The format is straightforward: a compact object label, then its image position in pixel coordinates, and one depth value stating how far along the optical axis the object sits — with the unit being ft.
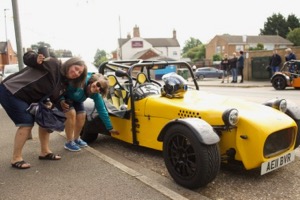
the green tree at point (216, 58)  209.99
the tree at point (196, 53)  312.29
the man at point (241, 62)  64.85
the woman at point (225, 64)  70.71
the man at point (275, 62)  61.71
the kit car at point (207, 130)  11.67
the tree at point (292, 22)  261.44
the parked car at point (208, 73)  117.43
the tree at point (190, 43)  425.69
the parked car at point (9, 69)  52.31
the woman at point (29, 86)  14.42
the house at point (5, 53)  199.00
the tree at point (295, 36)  246.94
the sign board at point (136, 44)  274.67
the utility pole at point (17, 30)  21.03
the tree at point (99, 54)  466.70
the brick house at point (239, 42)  258.33
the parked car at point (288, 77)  48.80
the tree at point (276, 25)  268.45
